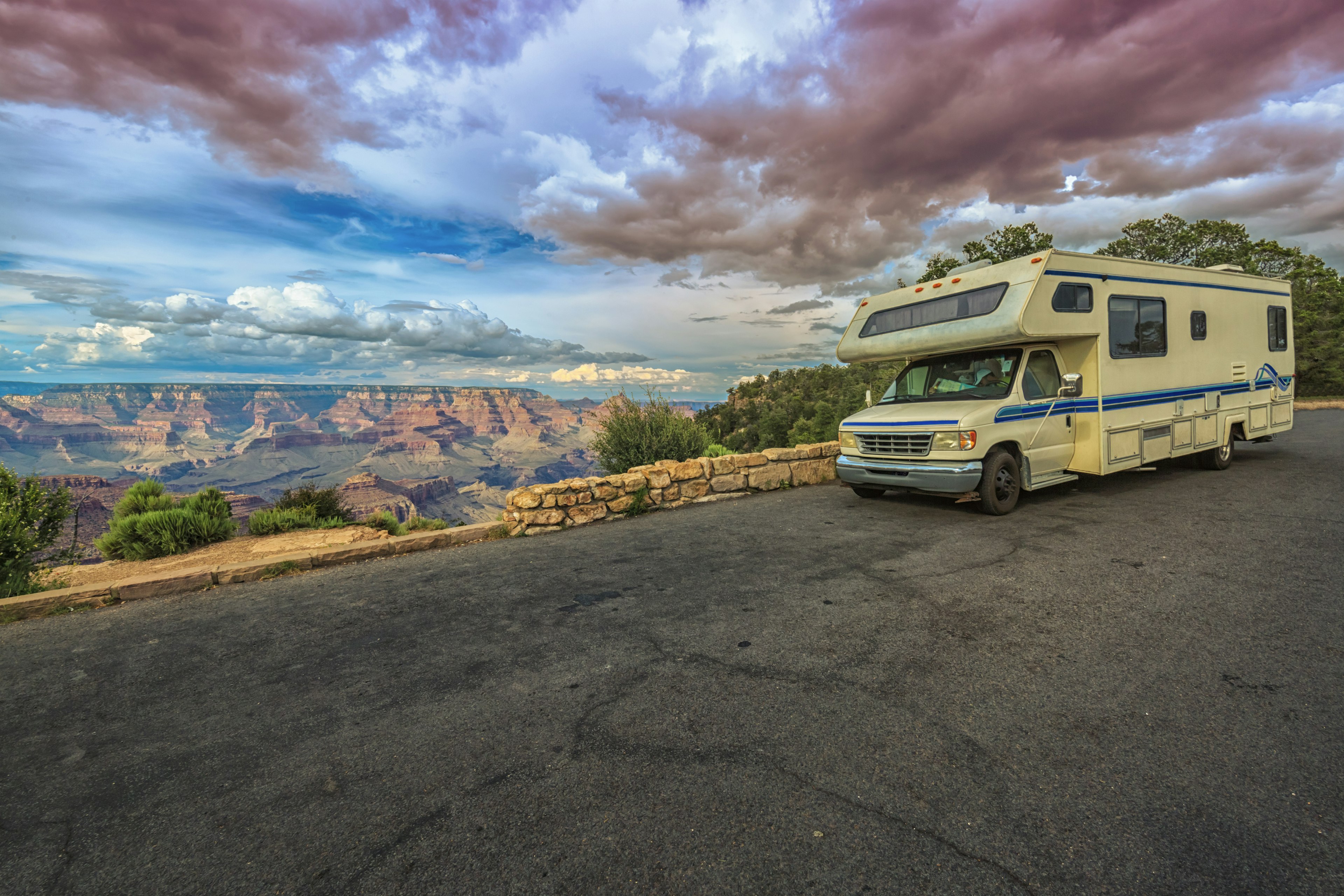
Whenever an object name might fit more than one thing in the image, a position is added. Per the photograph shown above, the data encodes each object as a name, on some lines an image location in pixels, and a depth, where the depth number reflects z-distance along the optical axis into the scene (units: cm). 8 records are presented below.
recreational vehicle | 687
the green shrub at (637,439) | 1062
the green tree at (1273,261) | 2614
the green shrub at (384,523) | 870
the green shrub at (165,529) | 761
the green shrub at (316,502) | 995
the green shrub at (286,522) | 887
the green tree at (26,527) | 584
